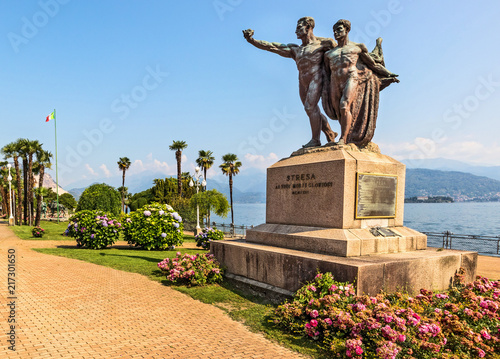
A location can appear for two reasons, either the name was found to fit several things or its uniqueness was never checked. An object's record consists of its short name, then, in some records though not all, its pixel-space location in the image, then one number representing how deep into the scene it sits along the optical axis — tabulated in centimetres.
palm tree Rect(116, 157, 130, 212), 5528
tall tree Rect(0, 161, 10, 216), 4862
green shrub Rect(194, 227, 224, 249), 1563
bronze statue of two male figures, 709
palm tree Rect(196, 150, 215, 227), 4434
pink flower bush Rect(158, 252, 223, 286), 736
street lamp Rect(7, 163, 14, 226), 3350
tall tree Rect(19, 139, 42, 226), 3491
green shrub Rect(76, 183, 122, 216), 3033
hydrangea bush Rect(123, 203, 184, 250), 1484
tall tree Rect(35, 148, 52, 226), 3911
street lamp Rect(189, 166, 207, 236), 2369
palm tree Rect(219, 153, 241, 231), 4504
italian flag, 3397
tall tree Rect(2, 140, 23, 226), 3725
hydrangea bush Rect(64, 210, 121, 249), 1482
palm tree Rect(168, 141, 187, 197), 4027
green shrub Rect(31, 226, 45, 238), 1980
